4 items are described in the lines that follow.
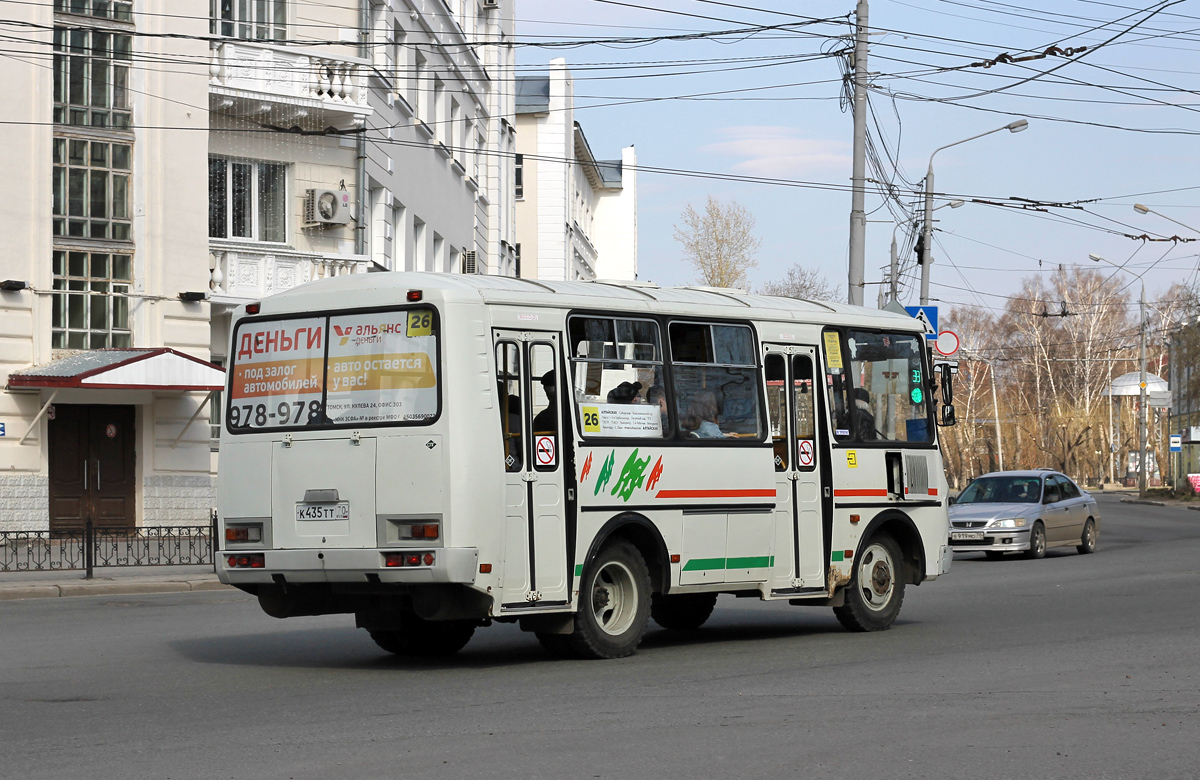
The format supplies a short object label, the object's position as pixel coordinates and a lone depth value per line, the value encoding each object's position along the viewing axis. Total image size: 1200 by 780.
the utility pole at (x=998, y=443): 86.50
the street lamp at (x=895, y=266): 35.93
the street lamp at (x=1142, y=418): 67.06
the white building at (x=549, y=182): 66.12
